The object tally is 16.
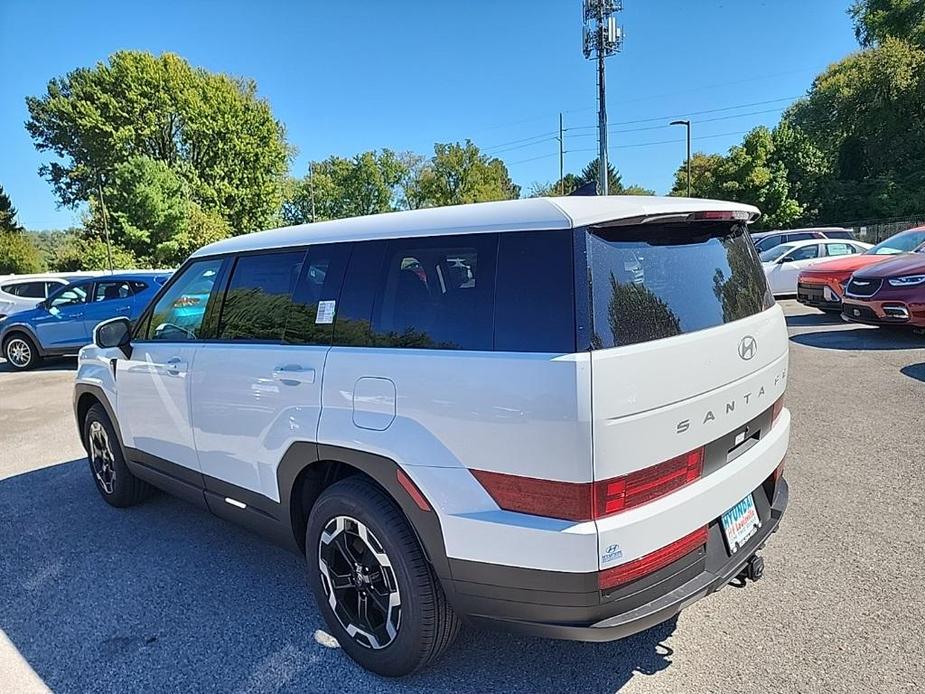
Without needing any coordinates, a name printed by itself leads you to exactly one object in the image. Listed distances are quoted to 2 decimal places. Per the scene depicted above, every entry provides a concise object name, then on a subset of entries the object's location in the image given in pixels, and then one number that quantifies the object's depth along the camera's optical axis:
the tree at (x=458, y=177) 59.34
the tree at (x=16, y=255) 38.81
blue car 11.47
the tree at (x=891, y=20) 34.69
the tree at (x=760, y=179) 33.38
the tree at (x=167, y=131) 35.41
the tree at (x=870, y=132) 31.67
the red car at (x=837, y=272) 10.88
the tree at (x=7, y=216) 44.52
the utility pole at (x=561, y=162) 47.22
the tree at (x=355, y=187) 66.00
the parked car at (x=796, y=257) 14.44
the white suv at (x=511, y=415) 1.86
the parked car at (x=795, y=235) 16.53
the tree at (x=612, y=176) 61.36
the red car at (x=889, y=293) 8.27
